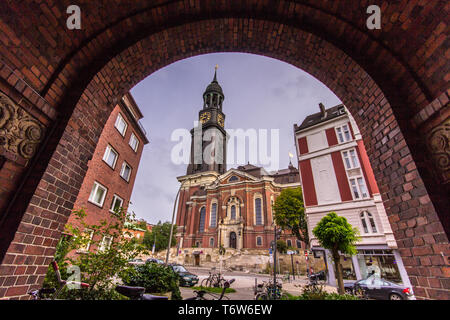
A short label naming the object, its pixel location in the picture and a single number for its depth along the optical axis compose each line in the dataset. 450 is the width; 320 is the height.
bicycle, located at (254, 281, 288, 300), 7.48
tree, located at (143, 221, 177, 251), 57.69
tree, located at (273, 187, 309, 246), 28.89
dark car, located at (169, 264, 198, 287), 13.62
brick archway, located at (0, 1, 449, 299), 2.38
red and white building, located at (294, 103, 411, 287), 15.98
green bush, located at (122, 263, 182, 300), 6.39
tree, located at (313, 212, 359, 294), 11.09
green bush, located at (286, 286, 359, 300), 5.56
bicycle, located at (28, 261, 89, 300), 2.53
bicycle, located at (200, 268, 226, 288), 12.59
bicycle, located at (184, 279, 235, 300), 4.62
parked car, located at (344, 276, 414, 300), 9.69
